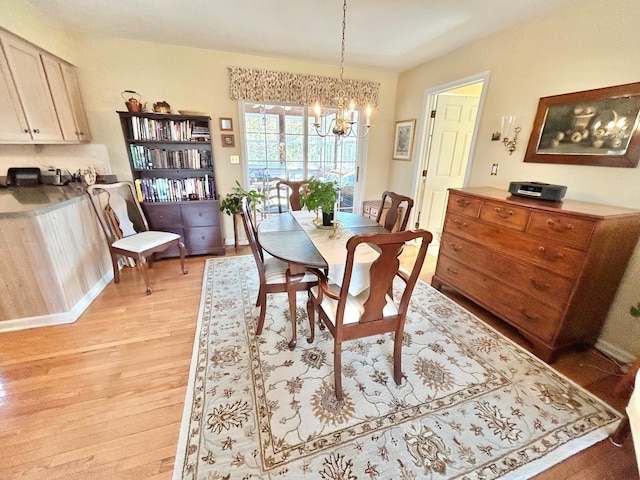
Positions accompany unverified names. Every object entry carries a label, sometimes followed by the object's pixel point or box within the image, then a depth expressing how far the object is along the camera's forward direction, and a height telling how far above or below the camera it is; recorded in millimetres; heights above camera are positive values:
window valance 3268 +801
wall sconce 2355 +206
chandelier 1995 +264
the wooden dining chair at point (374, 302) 1151 -812
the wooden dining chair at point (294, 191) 2902 -445
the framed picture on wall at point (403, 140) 3697 +182
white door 3393 +10
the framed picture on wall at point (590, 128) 1674 +197
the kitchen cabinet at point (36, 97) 2057 +404
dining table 1581 -631
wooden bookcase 3006 -340
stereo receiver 1821 -244
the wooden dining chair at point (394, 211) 2150 -491
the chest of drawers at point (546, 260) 1544 -682
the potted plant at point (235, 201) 3377 -658
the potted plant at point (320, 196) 1922 -326
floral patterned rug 1174 -1348
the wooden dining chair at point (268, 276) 1714 -860
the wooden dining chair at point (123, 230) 2486 -864
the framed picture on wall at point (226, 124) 3361 +304
